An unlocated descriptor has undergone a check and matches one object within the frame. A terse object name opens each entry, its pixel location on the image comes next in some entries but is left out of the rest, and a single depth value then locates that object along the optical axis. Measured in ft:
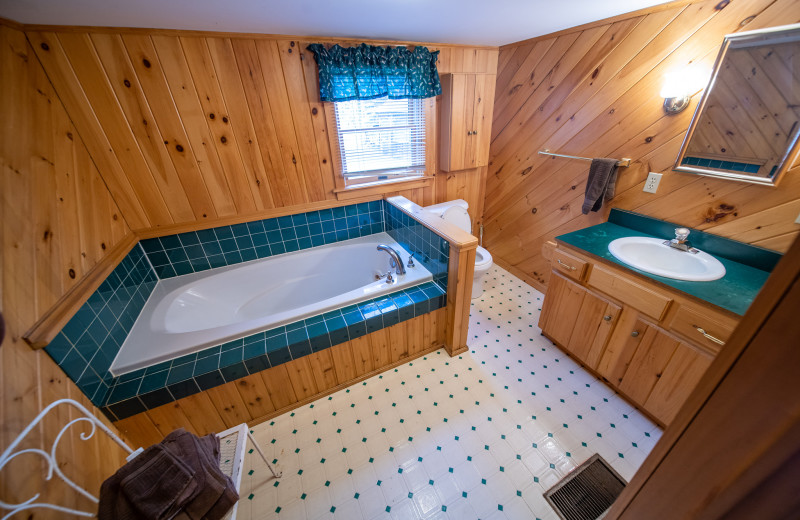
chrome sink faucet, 4.83
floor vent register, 3.94
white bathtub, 4.78
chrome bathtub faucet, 5.93
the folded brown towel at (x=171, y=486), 2.66
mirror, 3.83
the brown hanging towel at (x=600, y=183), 5.74
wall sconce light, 4.53
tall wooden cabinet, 7.23
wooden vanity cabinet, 3.97
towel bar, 5.65
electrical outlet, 5.28
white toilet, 7.52
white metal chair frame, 2.45
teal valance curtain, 5.94
